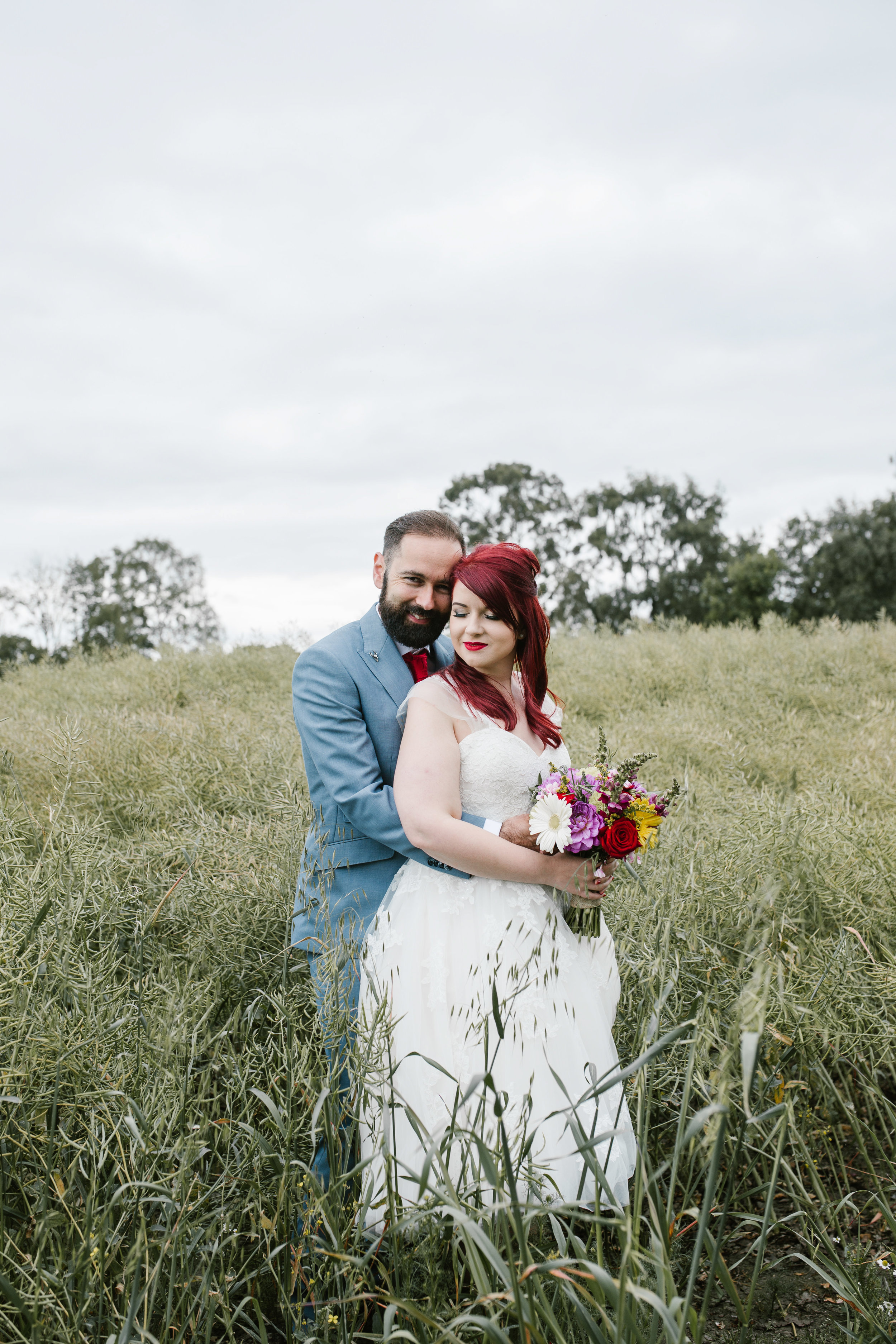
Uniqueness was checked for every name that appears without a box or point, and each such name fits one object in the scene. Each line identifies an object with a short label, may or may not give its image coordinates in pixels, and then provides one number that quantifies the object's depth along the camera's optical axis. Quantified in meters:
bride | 2.28
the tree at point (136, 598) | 38.28
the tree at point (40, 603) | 31.40
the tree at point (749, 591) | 36.47
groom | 2.68
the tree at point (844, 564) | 32.22
